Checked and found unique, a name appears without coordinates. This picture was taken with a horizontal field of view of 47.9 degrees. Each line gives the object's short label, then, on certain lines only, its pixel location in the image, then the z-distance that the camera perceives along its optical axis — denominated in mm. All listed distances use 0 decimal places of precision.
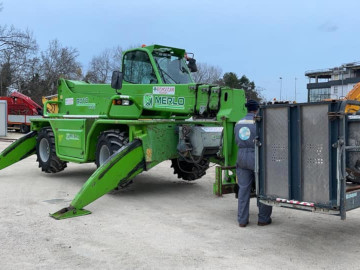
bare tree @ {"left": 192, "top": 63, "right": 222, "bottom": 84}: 51244
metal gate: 4422
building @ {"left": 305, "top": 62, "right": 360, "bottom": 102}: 65812
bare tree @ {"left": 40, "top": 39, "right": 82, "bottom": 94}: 45188
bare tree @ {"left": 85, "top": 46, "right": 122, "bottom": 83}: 47000
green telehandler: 7105
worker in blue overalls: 5805
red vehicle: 28391
